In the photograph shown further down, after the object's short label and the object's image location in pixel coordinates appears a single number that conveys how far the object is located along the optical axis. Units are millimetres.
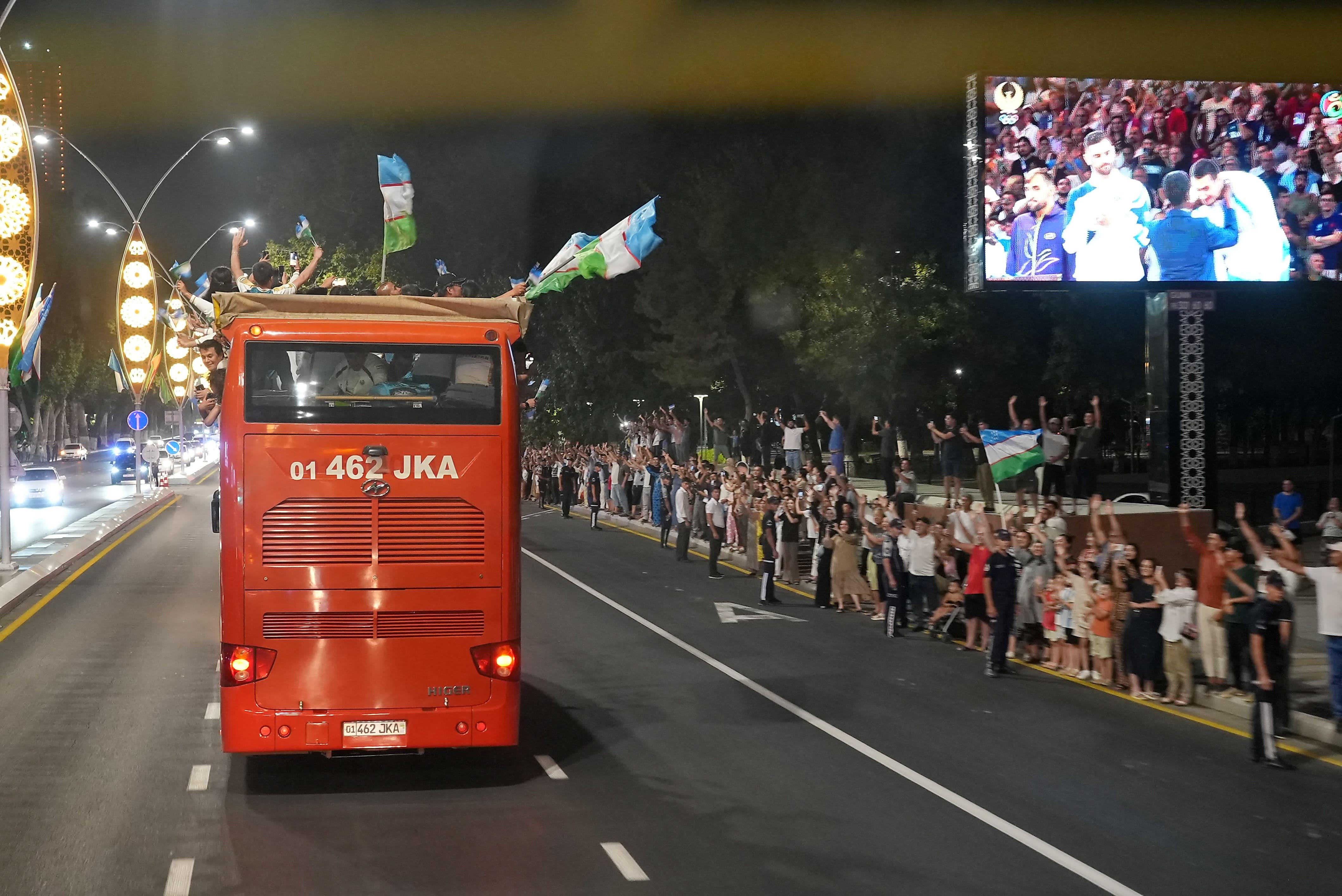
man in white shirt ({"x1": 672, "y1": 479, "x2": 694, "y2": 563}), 29031
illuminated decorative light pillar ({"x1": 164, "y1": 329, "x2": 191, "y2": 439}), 67375
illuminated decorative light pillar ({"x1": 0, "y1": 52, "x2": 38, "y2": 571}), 24547
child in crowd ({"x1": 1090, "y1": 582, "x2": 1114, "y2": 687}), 15383
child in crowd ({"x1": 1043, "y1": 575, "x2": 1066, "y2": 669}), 16312
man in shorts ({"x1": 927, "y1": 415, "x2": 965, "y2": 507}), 26078
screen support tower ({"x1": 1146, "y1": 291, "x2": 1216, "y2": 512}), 24844
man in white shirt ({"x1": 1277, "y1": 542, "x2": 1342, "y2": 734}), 12172
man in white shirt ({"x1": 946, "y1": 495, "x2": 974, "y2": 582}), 19781
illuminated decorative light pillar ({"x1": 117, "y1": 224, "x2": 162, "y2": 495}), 52812
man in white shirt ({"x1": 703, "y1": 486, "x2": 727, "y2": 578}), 26391
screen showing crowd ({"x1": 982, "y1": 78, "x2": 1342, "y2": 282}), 24203
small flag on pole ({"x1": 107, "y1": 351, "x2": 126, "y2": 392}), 57812
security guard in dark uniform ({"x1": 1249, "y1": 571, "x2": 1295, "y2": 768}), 11641
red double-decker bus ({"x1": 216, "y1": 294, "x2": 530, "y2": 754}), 10031
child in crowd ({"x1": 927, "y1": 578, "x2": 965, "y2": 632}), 18656
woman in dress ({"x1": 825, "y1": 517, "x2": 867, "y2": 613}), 21734
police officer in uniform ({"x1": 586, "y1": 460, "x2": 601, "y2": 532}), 38500
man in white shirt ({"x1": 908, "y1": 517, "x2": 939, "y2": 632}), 19141
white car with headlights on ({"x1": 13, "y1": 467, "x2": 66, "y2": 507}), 46000
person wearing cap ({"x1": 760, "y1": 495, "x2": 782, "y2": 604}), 22359
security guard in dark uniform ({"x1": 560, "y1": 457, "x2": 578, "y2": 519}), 42844
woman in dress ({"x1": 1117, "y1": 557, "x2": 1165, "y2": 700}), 14523
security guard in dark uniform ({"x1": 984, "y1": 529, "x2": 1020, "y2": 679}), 15938
